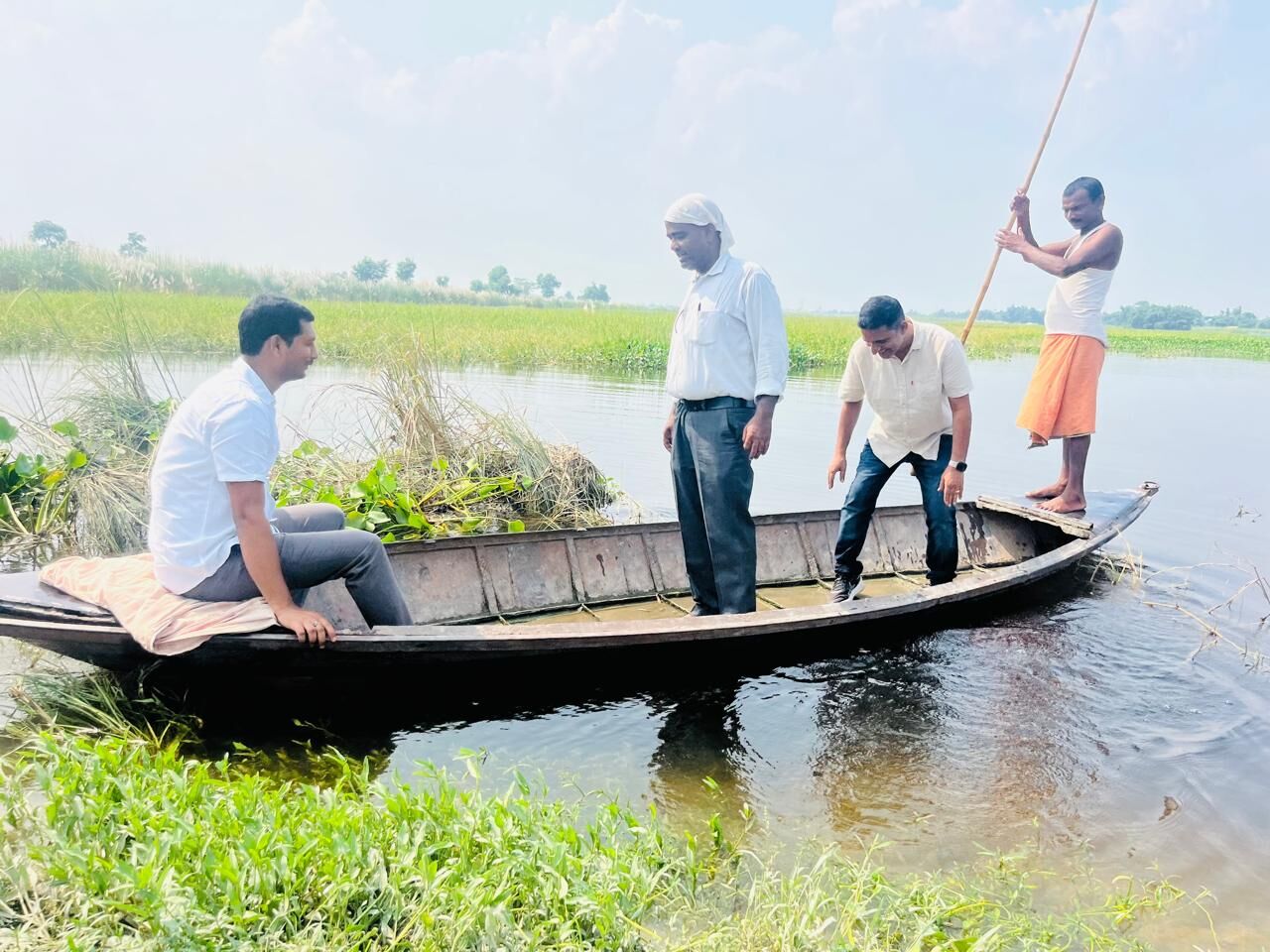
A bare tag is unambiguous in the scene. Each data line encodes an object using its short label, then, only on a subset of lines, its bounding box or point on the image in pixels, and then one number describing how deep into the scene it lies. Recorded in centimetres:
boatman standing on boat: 546
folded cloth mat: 286
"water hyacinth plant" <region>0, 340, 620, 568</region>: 512
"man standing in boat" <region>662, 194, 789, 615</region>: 386
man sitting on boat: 286
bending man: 432
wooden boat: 300
